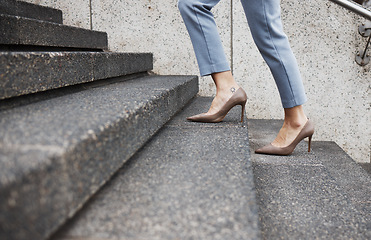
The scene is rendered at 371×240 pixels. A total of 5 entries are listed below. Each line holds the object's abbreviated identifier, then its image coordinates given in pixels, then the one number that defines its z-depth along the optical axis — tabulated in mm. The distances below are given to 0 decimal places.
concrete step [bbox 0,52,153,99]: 1397
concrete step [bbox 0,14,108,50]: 2098
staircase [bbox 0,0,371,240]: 830
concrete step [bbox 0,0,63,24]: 2727
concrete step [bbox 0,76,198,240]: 702
